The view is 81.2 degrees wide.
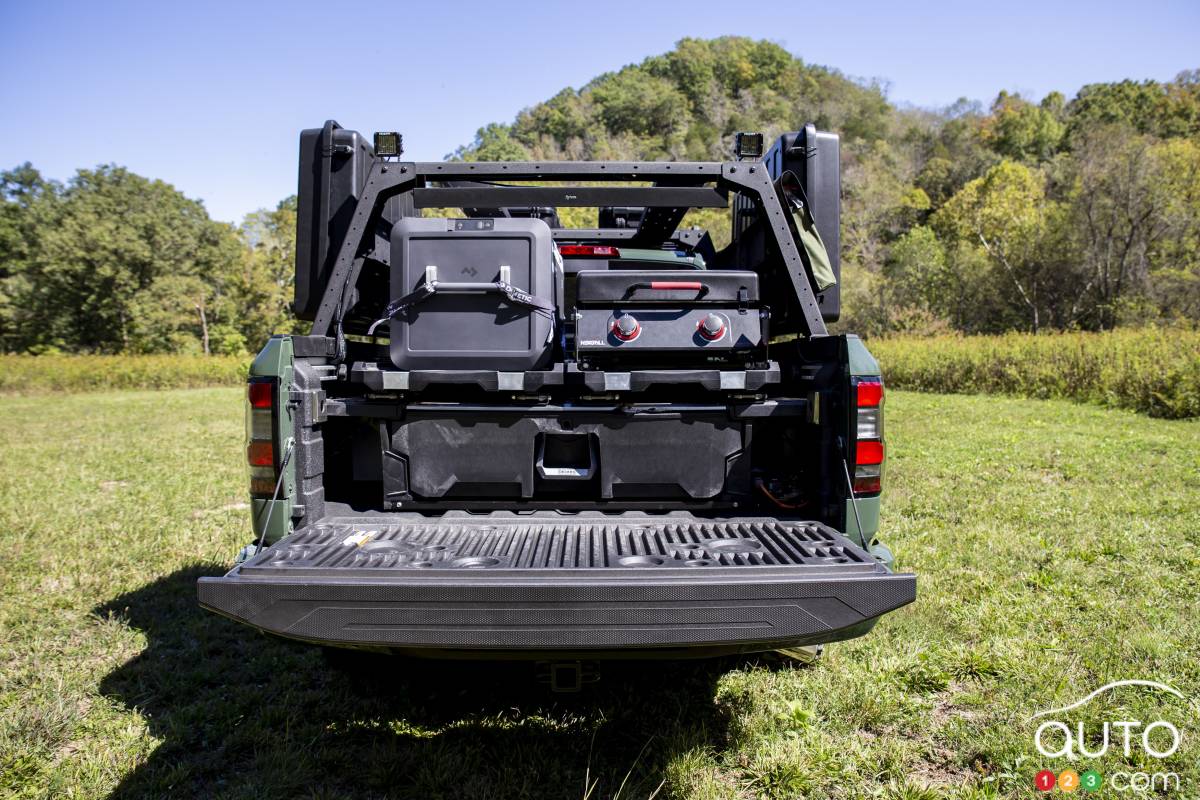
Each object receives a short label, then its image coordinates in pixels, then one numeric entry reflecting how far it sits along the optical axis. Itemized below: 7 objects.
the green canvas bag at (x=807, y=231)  3.07
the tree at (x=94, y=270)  39.56
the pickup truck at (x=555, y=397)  2.57
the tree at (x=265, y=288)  44.12
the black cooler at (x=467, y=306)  2.84
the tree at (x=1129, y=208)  26.44
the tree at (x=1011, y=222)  31.23
